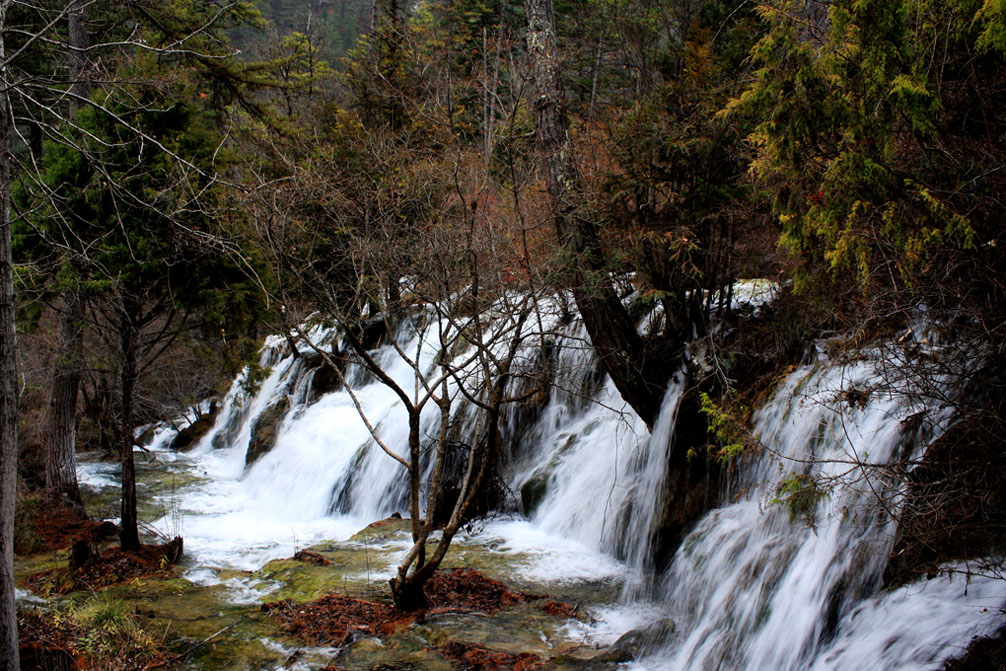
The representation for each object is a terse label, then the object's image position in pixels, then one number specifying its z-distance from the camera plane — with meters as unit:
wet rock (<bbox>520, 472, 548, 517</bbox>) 9.84
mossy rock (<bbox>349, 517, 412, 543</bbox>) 9.45
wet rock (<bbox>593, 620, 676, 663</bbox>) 5.85
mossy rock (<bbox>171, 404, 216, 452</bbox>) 18.98
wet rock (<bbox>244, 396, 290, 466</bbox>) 14.87
